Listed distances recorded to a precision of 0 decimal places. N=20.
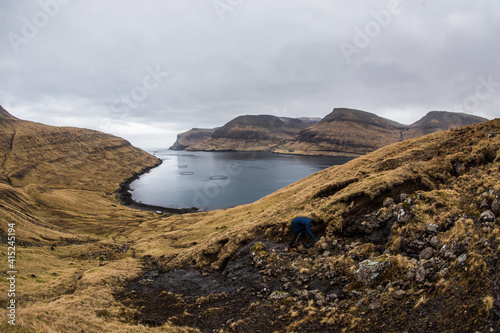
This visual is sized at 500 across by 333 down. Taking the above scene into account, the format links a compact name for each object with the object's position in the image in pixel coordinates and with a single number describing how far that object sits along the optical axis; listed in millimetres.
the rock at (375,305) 8203
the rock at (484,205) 9794
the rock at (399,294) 8039
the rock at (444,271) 7828
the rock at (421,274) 8211
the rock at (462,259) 7729
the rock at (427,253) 9198
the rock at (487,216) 8875
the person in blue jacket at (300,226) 13867
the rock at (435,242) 9412
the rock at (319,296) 9750
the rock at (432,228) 10137
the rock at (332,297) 9617
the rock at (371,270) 9531
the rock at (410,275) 8527
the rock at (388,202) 13584
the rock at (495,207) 9031
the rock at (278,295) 10673
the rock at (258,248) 15123
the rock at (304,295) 10188
